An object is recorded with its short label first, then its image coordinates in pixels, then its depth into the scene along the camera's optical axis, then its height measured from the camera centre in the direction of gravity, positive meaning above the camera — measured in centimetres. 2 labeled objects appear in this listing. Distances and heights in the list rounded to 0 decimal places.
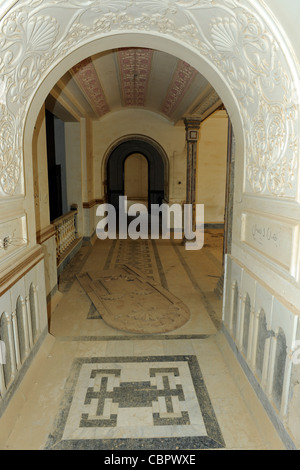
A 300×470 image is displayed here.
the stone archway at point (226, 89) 200 +67
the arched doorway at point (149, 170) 1490 +56
